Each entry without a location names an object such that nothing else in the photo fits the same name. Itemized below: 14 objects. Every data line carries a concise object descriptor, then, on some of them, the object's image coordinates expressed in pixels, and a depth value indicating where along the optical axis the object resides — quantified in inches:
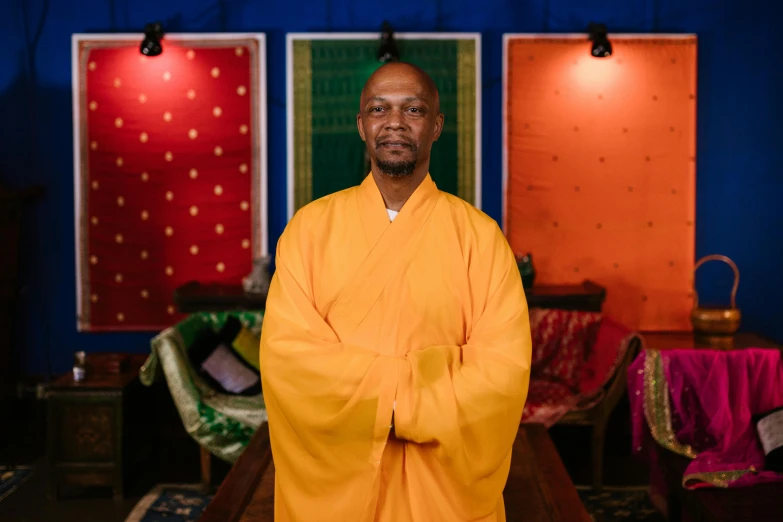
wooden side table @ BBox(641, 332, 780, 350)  159.6
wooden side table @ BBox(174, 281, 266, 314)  186.8
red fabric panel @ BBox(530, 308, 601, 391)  179.6
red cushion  157.6
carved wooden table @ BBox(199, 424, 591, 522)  99.8
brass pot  161.8
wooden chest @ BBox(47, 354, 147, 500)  152.3
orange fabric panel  199.9
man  72.1
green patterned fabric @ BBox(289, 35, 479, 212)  199.5
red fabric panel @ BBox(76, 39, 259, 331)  201.8
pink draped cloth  135.5
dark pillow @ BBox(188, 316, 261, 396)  166.7
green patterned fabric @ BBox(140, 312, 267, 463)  153.0
